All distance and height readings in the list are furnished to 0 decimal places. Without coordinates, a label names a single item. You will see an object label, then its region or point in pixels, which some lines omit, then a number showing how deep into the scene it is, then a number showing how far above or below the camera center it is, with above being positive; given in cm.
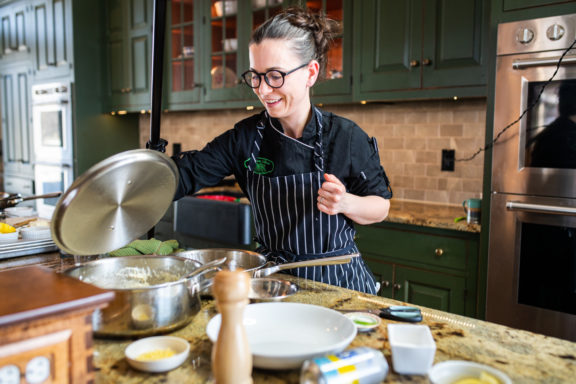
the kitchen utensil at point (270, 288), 117 -34
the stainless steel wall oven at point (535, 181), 203 -14
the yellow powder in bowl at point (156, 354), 86 -37
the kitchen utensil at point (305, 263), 123 -29
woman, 144 -4
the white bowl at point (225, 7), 368 +107
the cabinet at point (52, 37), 455 +104
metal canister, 73 -34
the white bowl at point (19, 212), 232 -32
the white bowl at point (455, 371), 78 -36
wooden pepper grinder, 71 -28
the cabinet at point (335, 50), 257 +64
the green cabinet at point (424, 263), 239 -60
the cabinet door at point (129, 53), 437 +87
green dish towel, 140 -30
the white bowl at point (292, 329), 88 -36
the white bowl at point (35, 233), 176 -32
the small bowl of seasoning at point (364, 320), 101 -37
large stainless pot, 93 -31
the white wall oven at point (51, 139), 458 +6
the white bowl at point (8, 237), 169 -32
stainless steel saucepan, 133 -31
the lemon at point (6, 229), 175 -30
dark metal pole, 117 +21
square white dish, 81 -35
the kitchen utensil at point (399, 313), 107 -37
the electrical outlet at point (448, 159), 301 -6
